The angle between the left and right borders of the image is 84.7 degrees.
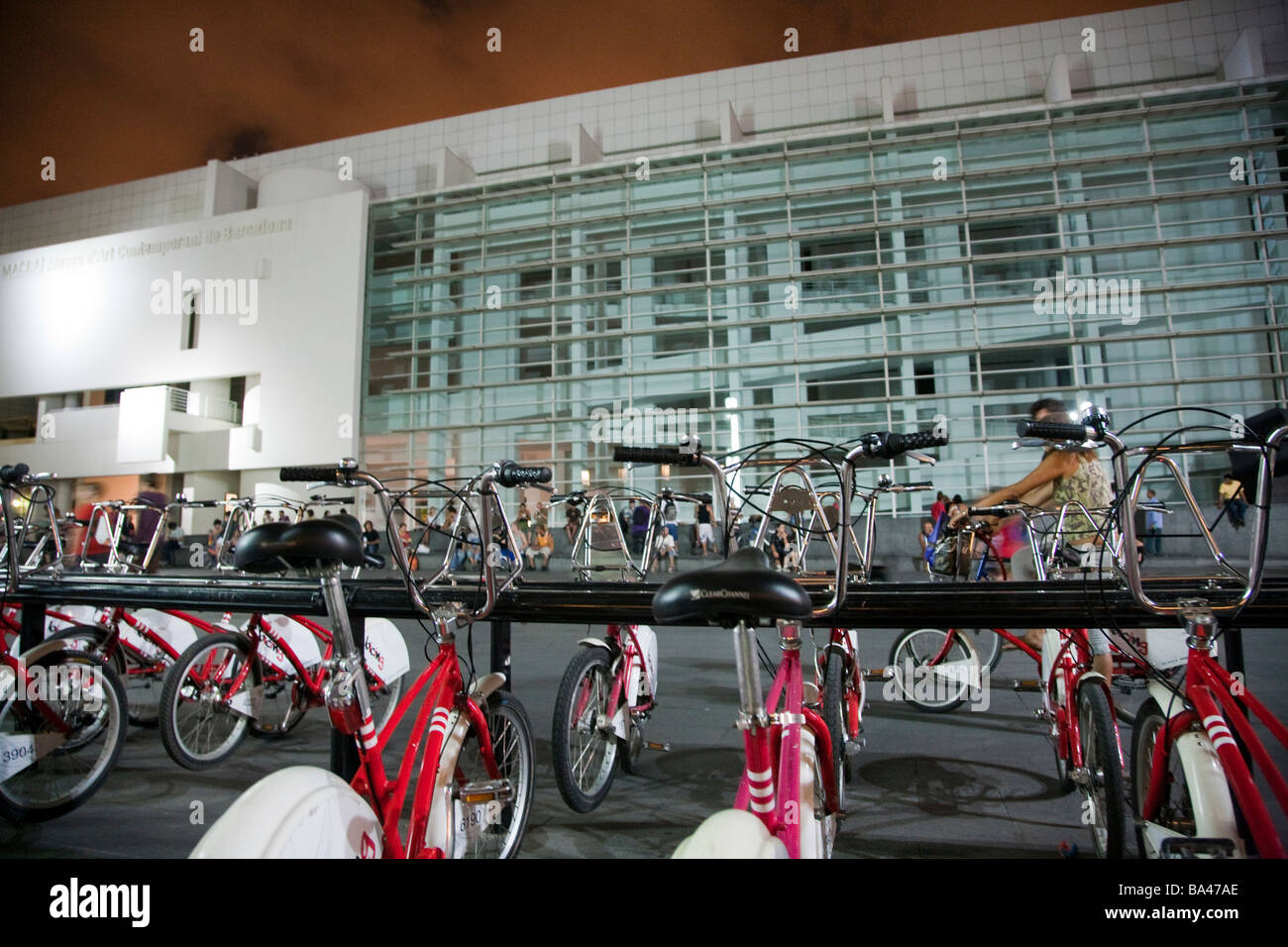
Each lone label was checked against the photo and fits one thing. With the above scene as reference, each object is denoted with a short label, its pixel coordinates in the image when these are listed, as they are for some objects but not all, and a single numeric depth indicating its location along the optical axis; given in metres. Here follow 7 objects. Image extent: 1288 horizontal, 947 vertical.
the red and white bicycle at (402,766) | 1.45
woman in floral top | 3.97
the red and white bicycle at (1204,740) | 1.66
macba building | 17.66
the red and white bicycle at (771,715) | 1.38
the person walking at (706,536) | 16.62
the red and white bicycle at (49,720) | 2.94
